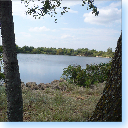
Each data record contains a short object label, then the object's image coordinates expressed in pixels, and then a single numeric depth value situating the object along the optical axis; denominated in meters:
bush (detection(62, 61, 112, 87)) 5.45
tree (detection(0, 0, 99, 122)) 2.21
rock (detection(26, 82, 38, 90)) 4.76
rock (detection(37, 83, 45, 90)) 4.81
